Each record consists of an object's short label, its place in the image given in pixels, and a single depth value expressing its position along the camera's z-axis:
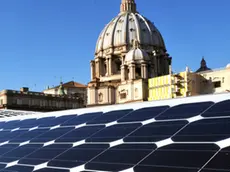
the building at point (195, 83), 80.19
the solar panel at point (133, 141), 10.63
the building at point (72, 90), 147.50
